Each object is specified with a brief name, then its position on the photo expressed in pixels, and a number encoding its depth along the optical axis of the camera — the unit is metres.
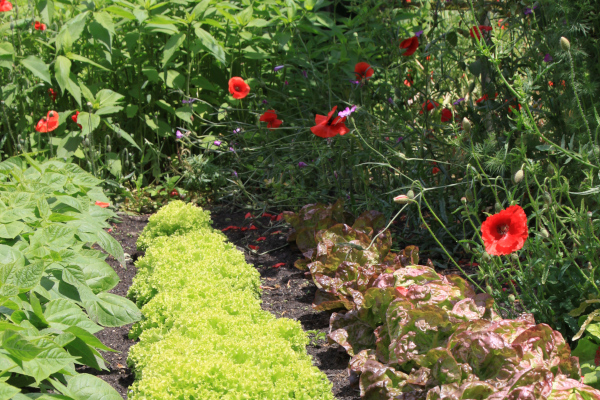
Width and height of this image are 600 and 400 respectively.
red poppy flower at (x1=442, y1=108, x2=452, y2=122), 3.49
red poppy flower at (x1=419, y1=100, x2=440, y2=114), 3.51
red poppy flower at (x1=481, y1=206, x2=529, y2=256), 1.80
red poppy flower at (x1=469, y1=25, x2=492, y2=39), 3.34
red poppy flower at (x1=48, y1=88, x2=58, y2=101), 4.78
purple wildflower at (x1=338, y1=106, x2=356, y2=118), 2.86
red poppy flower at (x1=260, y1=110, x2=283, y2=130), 3.86
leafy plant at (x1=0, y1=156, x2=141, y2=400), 1.49
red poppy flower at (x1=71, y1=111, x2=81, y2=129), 4.54
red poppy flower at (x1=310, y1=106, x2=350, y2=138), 3.05
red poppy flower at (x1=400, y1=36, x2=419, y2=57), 3.36
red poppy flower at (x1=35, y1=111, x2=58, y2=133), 4.34
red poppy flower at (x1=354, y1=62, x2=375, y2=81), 3.60
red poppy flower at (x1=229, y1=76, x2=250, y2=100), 4.41
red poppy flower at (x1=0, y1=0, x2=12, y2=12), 4.55
